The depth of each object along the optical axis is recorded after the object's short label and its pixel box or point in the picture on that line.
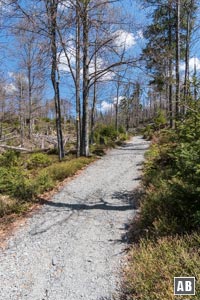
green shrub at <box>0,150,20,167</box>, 11.07
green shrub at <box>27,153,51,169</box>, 11.82
